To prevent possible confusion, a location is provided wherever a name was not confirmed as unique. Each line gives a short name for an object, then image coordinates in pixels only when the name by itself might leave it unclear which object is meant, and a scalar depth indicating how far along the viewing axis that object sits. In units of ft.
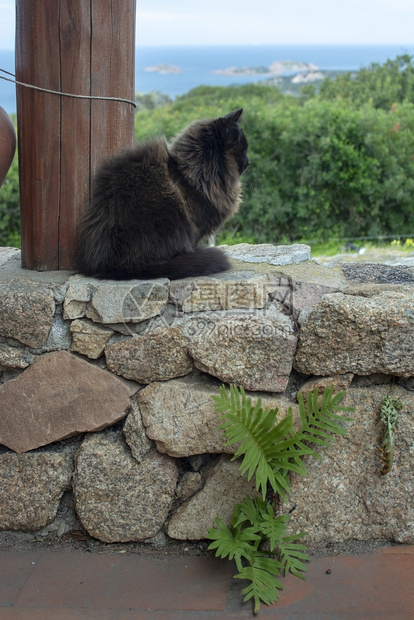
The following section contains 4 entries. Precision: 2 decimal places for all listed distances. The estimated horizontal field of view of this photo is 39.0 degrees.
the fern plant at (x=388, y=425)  7.57
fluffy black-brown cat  7.88
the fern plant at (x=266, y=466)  7.21
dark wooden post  7.80
